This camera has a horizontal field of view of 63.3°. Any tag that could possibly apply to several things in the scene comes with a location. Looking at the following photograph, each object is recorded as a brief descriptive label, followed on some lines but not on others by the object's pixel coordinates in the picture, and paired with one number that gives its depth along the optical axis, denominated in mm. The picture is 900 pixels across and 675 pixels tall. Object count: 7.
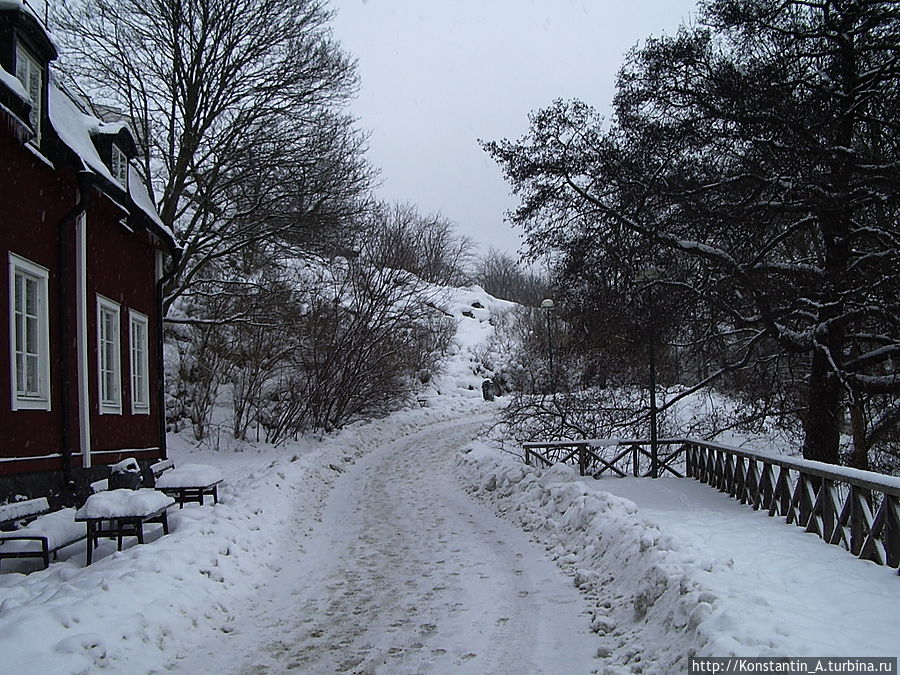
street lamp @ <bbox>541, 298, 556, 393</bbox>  18531
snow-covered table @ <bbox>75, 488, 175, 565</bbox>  7652
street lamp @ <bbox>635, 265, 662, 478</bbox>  13683
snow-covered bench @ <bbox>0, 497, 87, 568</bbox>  7383
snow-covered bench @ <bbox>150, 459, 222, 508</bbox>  10344
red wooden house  8617
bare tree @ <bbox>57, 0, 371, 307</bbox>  18406
